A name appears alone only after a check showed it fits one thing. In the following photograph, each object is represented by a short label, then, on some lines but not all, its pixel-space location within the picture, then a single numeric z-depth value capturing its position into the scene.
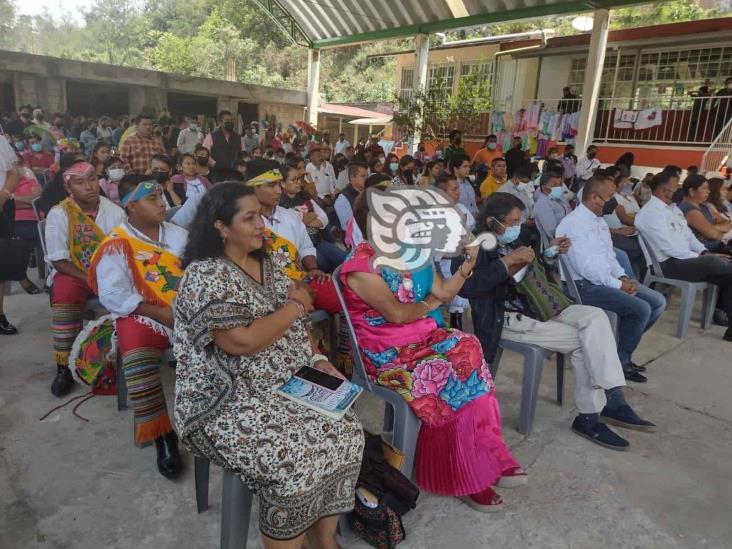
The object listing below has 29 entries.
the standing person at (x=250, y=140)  11.49
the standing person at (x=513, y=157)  8.95
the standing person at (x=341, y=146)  12.51
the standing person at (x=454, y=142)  9.43
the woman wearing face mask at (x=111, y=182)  4.68
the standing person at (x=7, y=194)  3.54
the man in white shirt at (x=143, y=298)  2.23
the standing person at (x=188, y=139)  9.24
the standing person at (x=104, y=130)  10.31
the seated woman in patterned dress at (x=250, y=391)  1.55
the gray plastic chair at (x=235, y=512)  1.66
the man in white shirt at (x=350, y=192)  4.57
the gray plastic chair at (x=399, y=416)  2.09
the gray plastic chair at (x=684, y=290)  4.14
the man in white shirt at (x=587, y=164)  9.39
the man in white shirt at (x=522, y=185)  5.45
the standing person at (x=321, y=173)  7.64
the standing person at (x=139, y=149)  5.75
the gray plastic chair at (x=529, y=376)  2.59
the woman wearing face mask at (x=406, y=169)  7.13
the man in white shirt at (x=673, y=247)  4.09
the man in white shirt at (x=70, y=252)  2.81
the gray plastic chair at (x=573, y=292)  3.25
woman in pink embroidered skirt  2.06
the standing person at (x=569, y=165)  9.12
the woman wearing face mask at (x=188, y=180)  4.68
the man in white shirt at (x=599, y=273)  3.22
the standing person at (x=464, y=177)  5.55
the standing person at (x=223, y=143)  8.34
